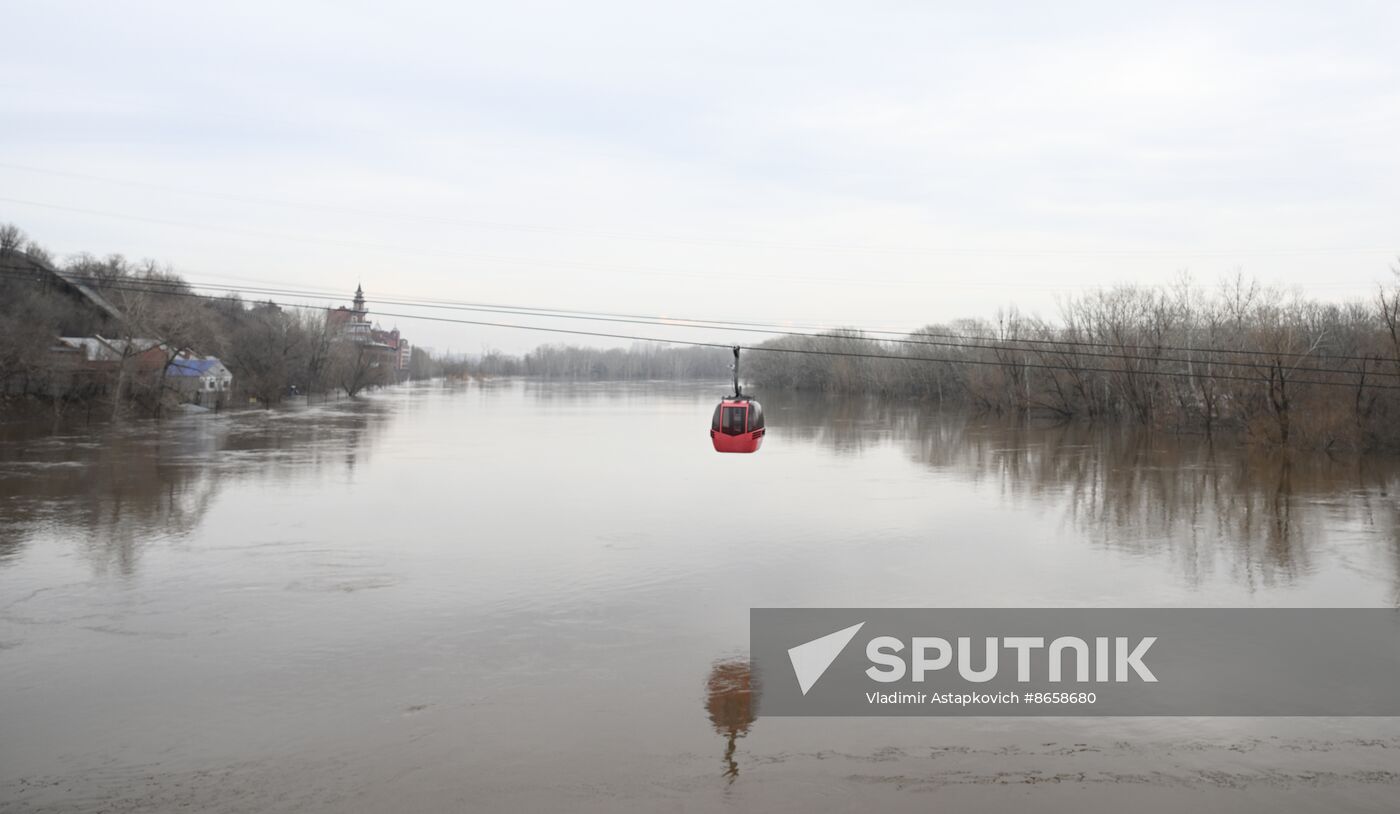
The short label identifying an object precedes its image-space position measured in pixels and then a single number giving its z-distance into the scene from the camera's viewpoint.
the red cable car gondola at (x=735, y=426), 25.44
